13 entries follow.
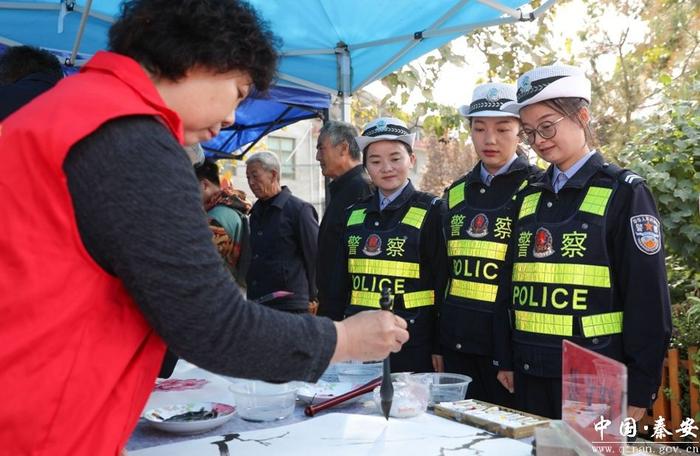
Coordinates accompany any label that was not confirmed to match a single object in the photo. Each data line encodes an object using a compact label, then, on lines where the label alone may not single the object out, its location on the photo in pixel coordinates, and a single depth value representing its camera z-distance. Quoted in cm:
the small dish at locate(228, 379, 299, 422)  166
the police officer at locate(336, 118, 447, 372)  289
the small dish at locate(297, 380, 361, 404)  178
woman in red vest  87
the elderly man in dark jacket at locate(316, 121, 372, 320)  368
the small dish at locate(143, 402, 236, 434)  156
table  155
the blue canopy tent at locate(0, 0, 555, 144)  379
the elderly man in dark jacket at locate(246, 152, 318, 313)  450
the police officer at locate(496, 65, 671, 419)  207
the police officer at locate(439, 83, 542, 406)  269
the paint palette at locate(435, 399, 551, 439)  146
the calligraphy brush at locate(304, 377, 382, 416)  170
